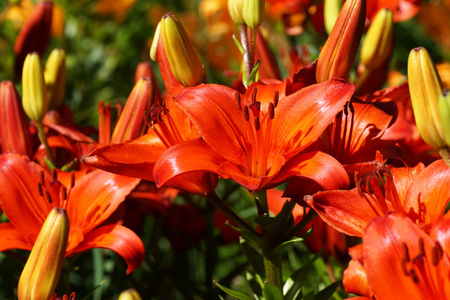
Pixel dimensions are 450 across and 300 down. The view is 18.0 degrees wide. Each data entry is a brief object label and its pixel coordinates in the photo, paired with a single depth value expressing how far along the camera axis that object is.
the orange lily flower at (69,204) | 1.03
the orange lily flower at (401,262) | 0.92
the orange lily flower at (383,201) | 0.97
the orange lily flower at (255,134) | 0.97
